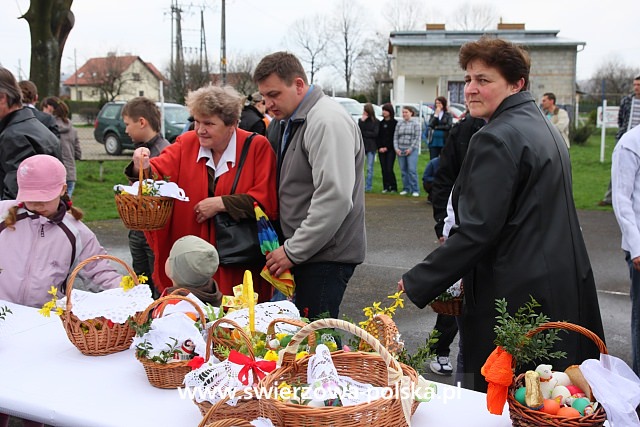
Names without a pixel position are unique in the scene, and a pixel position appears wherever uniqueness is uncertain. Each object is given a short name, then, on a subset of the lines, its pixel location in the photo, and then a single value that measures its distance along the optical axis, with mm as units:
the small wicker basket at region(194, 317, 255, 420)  2041
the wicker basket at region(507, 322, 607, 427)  1738
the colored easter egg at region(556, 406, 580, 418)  1749
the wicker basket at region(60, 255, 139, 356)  2662
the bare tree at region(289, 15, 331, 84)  48625
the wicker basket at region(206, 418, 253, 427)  1768
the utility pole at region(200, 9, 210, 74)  38856
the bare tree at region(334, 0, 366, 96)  51438
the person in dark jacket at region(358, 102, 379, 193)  14078
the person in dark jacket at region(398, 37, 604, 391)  2535
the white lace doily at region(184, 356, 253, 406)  2002
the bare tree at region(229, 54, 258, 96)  31339
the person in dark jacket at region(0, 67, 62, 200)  4508
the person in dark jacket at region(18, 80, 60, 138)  6980
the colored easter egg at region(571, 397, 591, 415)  1779
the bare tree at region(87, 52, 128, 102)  48156
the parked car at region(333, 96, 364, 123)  22441
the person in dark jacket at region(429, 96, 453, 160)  13180
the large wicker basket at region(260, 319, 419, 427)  1724
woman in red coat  3582
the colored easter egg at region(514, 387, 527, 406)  1838
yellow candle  2441
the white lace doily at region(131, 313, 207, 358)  2391
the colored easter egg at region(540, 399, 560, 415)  1788
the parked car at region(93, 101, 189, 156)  18938
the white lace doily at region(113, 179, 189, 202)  3448
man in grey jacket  3275
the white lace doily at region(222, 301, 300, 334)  2471
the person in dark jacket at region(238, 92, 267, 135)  6426
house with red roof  49406
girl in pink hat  3365
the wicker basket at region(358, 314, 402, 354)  2139
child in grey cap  3051
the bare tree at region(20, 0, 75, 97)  12945
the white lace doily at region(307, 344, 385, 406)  1824
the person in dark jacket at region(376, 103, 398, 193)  13812
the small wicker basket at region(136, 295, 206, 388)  2336
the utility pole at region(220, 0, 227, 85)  22594
